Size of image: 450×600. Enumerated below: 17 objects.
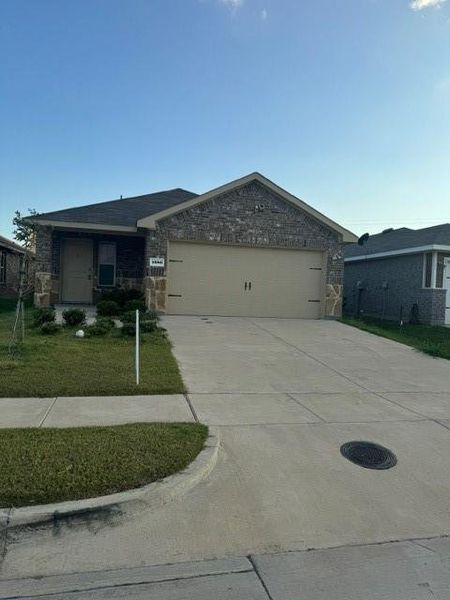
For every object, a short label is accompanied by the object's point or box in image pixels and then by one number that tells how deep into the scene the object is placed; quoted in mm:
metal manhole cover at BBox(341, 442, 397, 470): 4508
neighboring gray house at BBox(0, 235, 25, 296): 23828
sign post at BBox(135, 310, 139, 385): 6685
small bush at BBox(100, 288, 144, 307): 15391
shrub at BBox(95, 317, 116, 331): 10594
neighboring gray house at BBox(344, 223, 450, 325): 16969
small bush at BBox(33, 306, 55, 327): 10781
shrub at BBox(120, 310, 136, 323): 11664
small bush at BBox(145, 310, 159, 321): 12534
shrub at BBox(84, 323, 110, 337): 10179
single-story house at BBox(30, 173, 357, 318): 14414
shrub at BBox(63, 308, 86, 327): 11141
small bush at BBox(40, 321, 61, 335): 10094
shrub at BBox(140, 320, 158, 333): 10912
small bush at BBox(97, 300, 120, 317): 13672
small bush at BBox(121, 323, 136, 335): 10320
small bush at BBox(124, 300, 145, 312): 14023
